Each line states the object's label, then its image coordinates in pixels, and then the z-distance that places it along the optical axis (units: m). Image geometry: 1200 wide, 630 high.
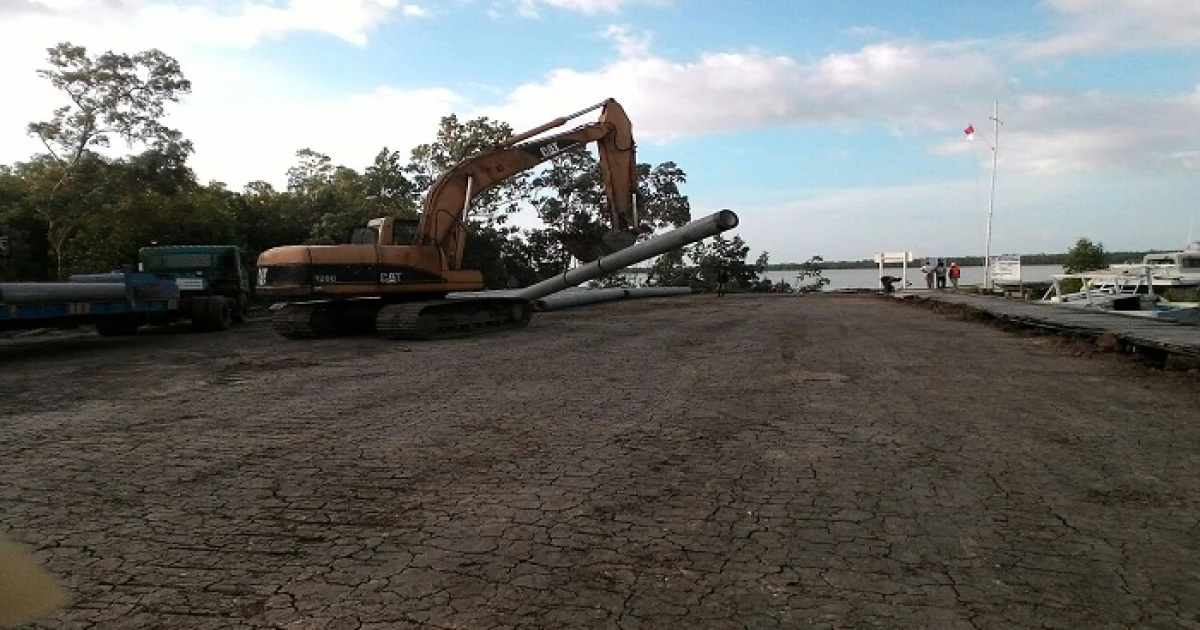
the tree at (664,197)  52.47
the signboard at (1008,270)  34.62
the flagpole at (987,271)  39.20
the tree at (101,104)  28.89
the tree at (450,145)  43.53
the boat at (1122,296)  19.62
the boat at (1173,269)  30.37
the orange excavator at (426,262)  15.65
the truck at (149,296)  13.22
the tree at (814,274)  56.97
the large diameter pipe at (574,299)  26.26
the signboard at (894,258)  46.82
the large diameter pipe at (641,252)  15.83
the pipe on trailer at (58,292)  12.66
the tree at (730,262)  55.44
